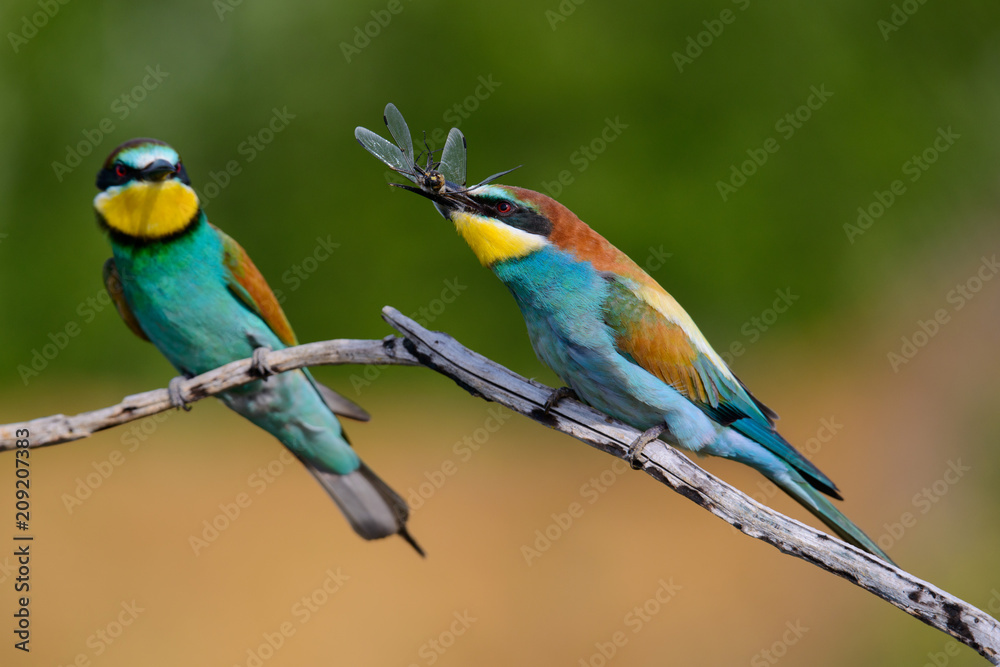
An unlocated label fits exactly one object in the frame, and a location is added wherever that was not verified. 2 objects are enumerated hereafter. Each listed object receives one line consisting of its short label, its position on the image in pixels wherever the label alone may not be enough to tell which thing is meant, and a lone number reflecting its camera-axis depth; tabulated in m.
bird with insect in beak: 4.51
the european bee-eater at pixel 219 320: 4.92
